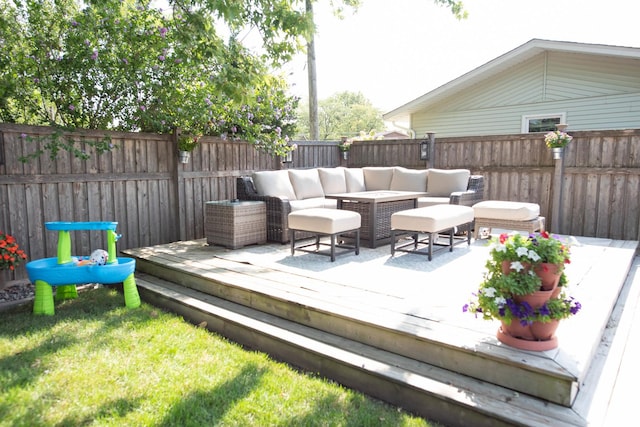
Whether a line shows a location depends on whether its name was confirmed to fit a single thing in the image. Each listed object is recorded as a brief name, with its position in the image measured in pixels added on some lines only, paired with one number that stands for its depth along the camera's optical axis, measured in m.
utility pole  9.88
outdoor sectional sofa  5.47
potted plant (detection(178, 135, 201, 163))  5.78
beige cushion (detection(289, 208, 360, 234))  4.39
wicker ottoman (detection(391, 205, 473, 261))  4.37
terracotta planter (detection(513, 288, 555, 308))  2.18
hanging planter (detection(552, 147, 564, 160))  6.19
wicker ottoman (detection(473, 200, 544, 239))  5.36
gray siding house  7.93
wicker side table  5.15
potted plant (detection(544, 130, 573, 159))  6.09
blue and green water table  3.55
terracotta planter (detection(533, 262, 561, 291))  2.17
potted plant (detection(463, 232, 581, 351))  2.18
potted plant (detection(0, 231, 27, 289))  4.09
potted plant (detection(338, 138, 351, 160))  8.60
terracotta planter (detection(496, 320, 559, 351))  2.24
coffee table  5.11
